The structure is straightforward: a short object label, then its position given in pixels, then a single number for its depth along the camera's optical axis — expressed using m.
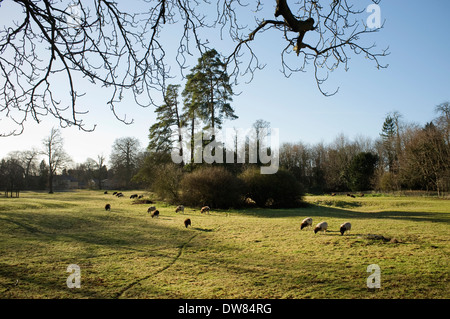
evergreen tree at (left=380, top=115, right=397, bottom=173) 41.75
